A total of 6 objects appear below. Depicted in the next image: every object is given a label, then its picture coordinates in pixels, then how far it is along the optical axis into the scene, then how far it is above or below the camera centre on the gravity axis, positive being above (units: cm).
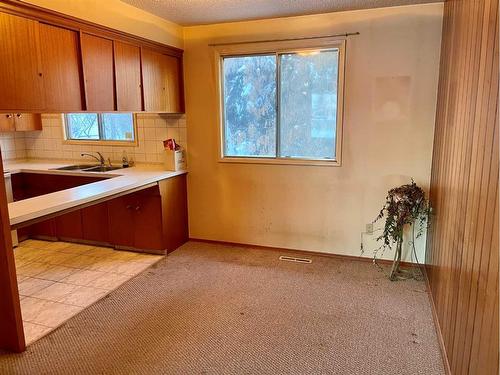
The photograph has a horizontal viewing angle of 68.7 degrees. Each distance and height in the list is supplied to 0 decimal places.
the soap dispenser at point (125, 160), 442 -37
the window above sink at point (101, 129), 447 +1
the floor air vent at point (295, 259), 383 -137
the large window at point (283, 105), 369 +25
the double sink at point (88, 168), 428 -45
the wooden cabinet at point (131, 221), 389 -101
